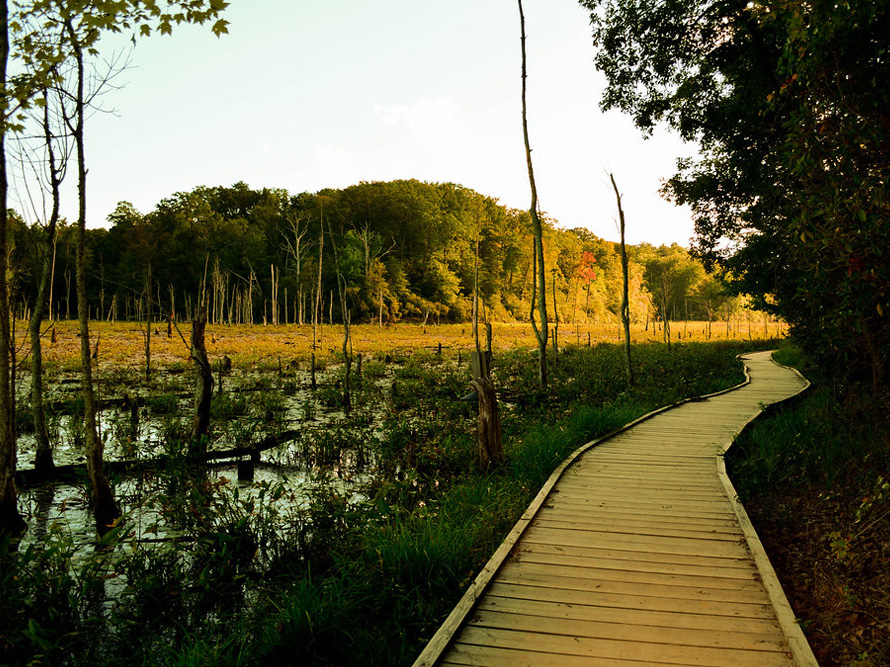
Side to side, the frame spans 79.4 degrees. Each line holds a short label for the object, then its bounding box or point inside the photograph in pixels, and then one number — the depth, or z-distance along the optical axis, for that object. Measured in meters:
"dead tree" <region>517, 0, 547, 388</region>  15.31
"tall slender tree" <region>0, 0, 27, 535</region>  5.31
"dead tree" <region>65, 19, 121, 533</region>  5.75
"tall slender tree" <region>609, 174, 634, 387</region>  15.35
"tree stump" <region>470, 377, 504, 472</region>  7.75
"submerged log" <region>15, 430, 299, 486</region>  7.32
